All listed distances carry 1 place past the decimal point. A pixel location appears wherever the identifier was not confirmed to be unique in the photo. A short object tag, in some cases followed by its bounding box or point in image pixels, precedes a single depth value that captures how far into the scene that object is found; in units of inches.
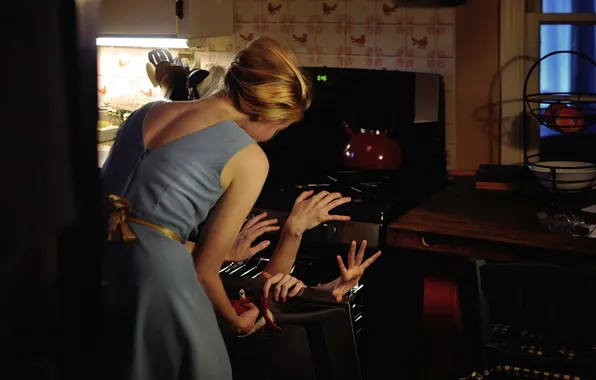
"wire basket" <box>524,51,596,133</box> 103.3
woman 61.4
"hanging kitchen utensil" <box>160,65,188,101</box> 118.9
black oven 97.3
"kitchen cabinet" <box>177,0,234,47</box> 118.3
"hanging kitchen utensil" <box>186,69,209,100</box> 116.9
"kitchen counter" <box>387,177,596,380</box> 87.0
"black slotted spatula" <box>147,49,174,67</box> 127.2
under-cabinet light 126.1
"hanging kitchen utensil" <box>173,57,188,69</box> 127.6
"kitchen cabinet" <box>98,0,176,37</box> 120.8
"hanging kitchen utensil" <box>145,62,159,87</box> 130.3
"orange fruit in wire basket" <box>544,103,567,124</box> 104.0
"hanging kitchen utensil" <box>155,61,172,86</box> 123.4
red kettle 108.4
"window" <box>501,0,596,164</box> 112.7
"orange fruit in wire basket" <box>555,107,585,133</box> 102.9
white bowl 99.0
